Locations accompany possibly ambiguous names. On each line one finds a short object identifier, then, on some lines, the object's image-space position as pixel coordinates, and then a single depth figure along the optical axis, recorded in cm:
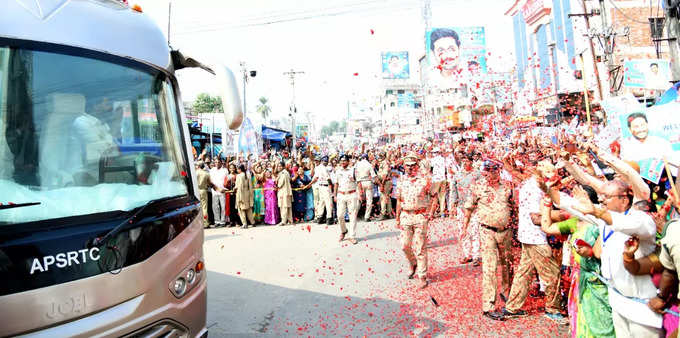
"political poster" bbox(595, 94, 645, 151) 480
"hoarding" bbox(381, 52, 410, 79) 5928
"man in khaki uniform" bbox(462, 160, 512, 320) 481
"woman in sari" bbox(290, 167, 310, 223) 1298
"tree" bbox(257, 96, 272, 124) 6912
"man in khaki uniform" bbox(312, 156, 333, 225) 1190
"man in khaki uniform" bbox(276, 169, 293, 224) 1222
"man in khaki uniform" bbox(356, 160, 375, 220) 1165
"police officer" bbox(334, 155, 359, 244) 933
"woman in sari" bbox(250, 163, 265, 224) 1273
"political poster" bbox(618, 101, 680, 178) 440
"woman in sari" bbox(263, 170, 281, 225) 1258
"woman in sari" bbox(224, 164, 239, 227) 1268
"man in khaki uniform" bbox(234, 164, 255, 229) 1222
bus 206
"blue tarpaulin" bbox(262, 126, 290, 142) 2402
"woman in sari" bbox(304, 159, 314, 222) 1292
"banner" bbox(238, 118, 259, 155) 1518
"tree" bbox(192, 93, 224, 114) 5362
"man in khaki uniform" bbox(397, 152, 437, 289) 608
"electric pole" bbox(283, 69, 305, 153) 3562
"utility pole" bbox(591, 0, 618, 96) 1369
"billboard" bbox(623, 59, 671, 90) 870
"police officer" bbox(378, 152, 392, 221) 1243
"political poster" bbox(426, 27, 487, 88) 3812
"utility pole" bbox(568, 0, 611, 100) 1362
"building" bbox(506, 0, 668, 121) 1533
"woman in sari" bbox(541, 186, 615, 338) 321
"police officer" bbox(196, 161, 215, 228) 1218
